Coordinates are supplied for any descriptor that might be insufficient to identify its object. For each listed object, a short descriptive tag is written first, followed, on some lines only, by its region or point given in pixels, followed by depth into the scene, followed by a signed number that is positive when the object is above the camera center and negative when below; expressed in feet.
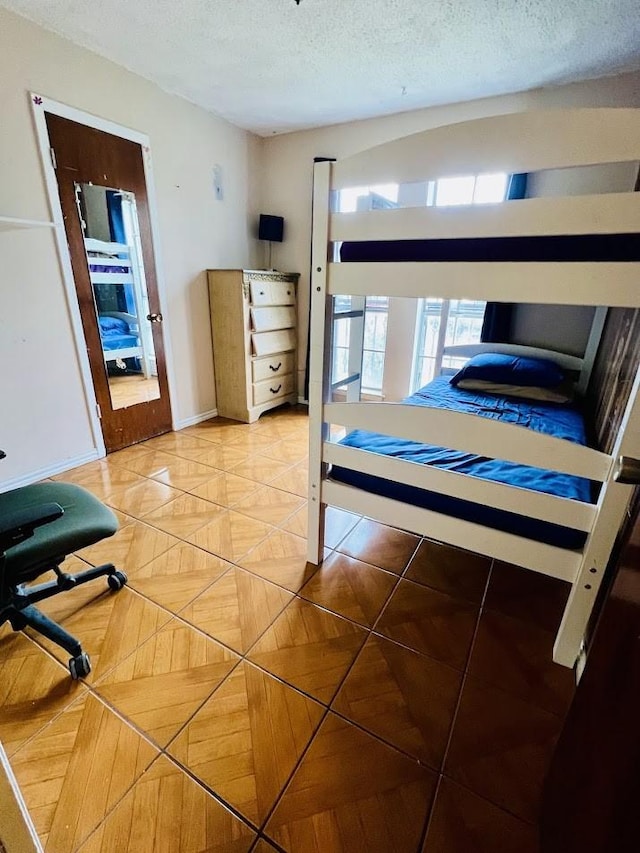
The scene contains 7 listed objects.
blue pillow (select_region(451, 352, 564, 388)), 7.92 -1.68
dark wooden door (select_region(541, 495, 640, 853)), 1.81 -2.23
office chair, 3.61 -2.65
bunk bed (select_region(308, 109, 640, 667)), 3.23 -0.05
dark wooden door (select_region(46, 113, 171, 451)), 7.68 +0.91
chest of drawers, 10.97 -1.63
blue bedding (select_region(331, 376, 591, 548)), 4.20 -2.10
